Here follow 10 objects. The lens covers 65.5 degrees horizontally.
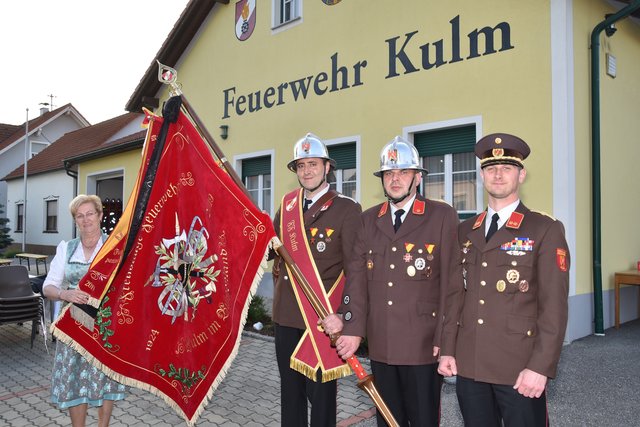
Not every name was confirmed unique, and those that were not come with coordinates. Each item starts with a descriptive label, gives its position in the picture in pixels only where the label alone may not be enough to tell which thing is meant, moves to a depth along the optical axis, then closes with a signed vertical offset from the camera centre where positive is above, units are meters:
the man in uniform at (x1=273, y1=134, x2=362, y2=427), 2.99 -0.39
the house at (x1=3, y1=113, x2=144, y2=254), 18.72 +1.51
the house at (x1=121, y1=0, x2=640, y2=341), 6.61 +1.95
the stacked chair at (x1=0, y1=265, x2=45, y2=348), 6.31 -1.00
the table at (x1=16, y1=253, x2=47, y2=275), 13.07 -0.92
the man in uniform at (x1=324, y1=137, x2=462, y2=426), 2.73 -0.41
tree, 22.36 -0.68
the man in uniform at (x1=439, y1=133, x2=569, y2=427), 2.27 -0.42
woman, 3.24 -0.88
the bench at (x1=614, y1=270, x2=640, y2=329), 7.06 -0.86
